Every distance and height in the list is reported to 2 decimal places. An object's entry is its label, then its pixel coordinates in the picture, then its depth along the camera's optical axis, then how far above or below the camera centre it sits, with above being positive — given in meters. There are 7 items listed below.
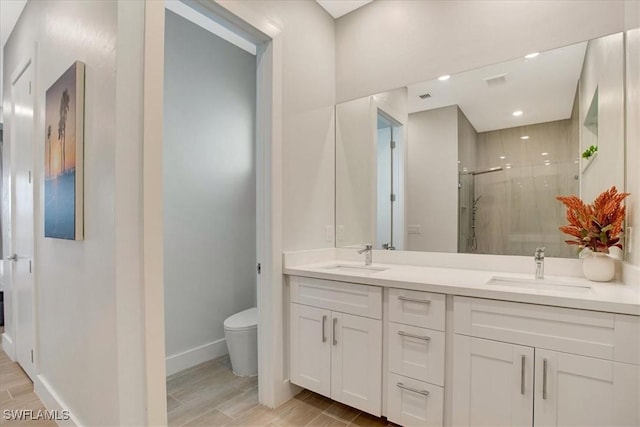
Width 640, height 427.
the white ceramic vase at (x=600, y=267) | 1.45 -0.28
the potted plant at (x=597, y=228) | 1.37 -0.09
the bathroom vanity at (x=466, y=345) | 1.16 -0.63
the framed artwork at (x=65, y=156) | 1.54 +0.28
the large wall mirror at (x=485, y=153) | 1.62 +0.34
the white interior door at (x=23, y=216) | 2.27 -0.06
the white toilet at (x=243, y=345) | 2.31 -1.03
